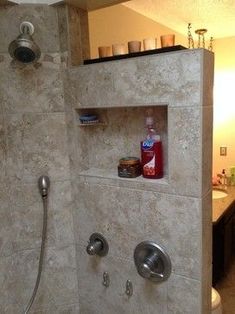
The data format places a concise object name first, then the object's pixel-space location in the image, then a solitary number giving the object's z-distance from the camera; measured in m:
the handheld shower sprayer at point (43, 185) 1.32
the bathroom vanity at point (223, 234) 2.45
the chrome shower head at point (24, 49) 1.08
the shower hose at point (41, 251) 1.34
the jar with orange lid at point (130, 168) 1.21
